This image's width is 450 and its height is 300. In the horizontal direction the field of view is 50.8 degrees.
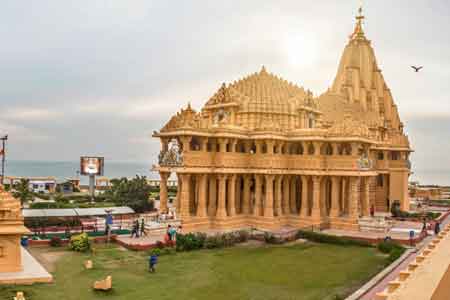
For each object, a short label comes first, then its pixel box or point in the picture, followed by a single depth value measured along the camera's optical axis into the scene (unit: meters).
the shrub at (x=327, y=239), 28.23
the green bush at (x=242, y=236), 28.39
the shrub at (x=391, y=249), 23.20
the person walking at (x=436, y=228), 30.80
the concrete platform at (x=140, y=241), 25.53
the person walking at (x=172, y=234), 26.70
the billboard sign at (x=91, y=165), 56.06
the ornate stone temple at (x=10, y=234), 18.34
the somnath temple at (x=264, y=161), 32.09
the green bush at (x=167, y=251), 24.61
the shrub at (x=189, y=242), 25.48
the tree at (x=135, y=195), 40.78
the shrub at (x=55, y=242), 25.81
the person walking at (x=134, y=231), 28.14
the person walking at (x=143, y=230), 28.77
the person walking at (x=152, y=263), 20.66
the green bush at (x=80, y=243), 24.56
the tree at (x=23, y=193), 38.78
